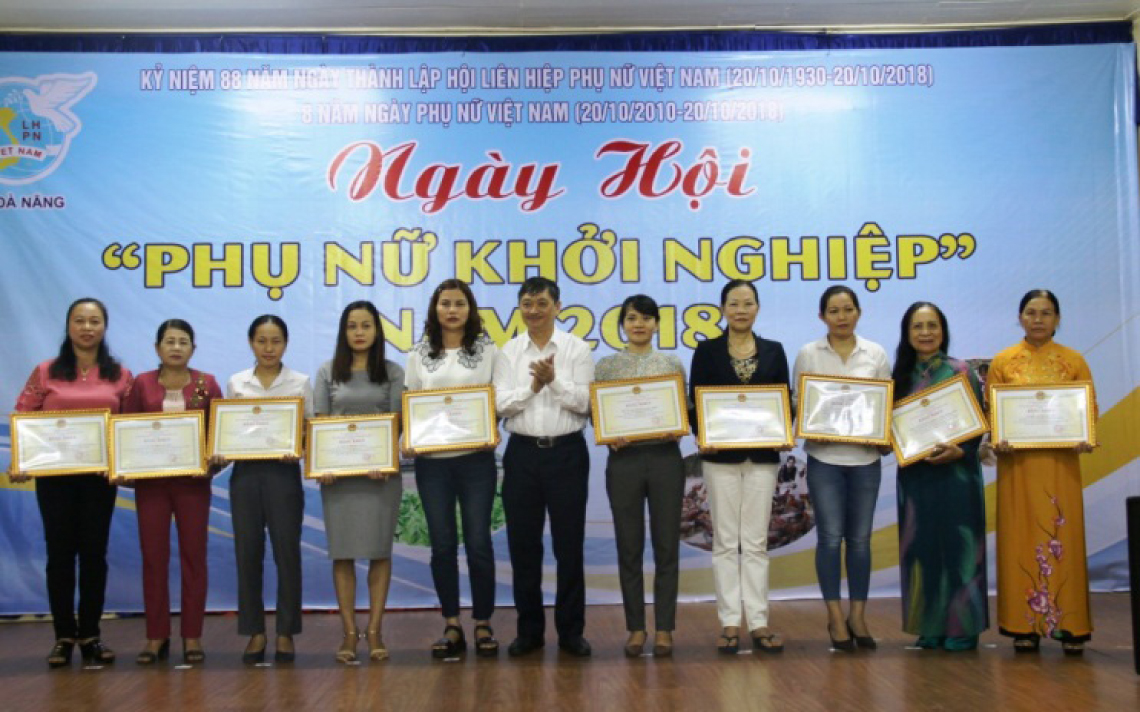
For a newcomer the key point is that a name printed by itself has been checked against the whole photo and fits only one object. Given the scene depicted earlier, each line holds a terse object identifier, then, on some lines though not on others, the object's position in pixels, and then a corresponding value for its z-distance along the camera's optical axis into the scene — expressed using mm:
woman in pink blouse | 4703
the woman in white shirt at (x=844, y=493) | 4598
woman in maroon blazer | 4676
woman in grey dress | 4582
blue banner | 6297
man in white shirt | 4555
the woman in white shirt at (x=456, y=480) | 4598
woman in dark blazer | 4574
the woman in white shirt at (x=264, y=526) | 4621
